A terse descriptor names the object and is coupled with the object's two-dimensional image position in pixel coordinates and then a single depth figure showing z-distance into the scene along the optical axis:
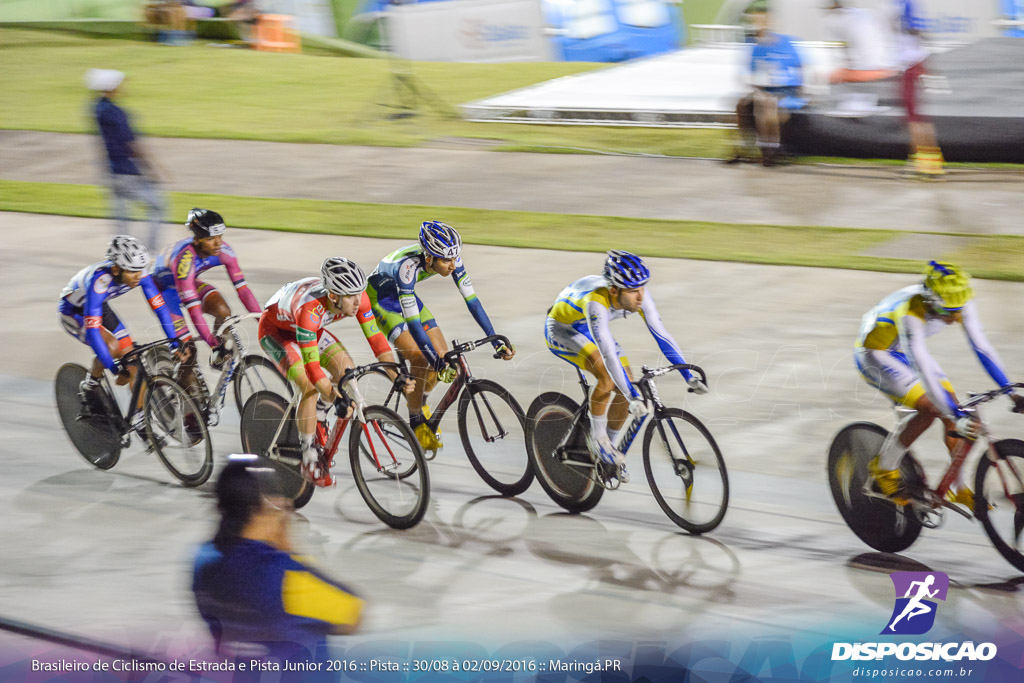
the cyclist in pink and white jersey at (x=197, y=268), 14.80
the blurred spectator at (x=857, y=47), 28.69
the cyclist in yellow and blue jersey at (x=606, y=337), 11.97
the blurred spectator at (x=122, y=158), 23.25
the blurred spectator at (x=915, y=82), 25.44
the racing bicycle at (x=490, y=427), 13.46
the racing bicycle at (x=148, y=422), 14.34
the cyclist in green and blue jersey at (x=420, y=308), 13.32
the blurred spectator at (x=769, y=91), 27.23
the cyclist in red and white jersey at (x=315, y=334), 12.48
